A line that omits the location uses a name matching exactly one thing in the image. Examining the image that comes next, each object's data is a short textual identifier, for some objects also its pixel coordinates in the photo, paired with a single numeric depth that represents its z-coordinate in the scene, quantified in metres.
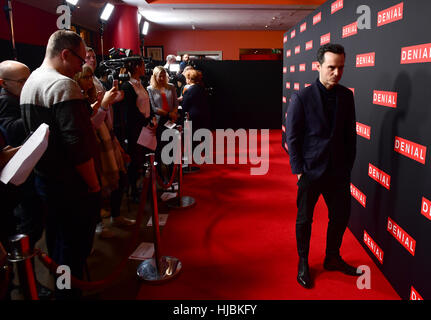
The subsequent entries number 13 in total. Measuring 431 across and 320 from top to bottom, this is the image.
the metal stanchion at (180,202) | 3.85
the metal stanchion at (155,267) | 2.47
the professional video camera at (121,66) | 3.35
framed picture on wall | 15.48
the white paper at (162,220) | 3.46
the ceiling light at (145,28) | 11.73
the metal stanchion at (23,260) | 1.18
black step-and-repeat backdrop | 1.93
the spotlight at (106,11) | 7.78
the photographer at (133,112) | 3.44
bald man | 2.26
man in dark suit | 2.23
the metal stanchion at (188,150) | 5.14
